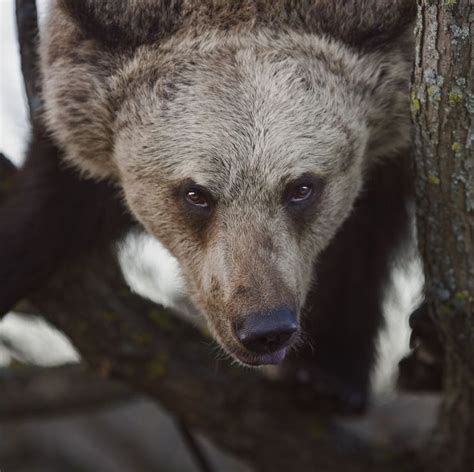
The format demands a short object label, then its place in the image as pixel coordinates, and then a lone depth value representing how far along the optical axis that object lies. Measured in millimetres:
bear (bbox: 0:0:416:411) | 7414
